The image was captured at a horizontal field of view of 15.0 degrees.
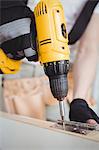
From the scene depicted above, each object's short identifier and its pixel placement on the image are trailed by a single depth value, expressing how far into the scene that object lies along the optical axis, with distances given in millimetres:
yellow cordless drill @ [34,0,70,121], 689
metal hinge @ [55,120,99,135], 682
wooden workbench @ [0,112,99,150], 649
